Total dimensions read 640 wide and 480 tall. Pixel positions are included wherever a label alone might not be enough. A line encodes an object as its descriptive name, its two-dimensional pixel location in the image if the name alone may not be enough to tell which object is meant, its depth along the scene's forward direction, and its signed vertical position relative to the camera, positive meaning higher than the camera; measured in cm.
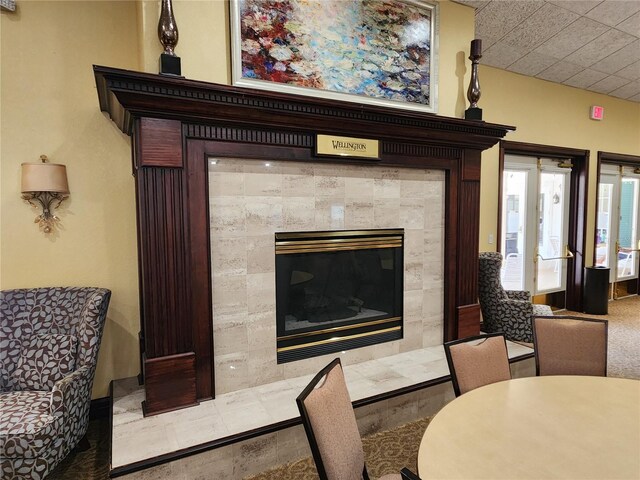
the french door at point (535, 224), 480 -5
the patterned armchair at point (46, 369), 192 -86
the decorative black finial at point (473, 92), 323 +110
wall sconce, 243 +24
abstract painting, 248 +124
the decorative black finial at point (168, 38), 213 +104
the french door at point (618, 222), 588 -4
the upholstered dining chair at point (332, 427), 131 -75
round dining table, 118 -76
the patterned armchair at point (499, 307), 374 -87
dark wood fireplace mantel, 220 +40
